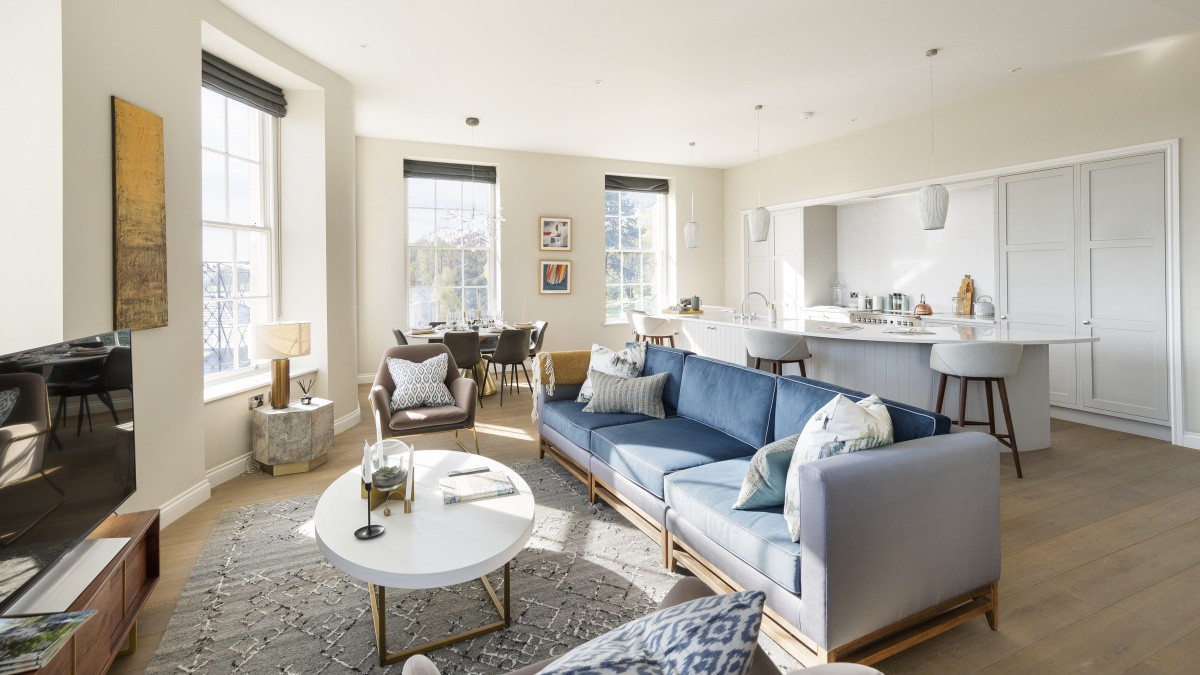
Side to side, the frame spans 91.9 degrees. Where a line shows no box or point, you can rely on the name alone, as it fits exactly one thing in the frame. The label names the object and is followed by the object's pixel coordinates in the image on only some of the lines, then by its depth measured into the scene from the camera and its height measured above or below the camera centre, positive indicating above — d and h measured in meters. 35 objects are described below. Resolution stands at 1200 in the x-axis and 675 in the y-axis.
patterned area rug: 2.04 -1.11
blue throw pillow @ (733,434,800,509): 2.13 -0.56
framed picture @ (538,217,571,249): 8.03 +1.35
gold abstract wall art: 2.83 +0.58
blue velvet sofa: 1.77 -0.71
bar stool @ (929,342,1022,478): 3.85 -0.24
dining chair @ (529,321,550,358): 7.00 -0.05
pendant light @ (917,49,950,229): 4.77 +1.02
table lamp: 3.91 -0.08
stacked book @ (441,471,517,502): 2.38 -0.66
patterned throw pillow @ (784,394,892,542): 1.95 -0.37
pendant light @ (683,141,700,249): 7.46 +1.24
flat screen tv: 1.57 -0.35
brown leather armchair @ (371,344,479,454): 3.98 -0.57
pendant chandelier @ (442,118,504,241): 7.61 +1.45
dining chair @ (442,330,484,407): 5.78 -0.16
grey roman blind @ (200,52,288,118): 3.96 +1.82
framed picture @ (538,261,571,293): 8.09 +0.75
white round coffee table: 1.84 -0.73
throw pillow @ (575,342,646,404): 3.90 -0.22
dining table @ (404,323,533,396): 6.18 -0.08
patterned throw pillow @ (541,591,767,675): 0.81 -0.46
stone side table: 3.97 -0.73
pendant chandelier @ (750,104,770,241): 6.02 +1.12
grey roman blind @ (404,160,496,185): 7.42 +2.11
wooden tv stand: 1.60 -0.86
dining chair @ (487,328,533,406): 6.16 -0.18
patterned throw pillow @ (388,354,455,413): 4.21 -0.39
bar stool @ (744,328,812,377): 4.66 -0.14
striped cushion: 3.64 -0.41
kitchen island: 4.28 -0.30
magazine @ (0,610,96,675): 1.34 -0.74
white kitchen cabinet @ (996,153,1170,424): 4.65 +0.46
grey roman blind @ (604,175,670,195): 8.62 +2.21
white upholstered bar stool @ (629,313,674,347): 7.24 +0.03
